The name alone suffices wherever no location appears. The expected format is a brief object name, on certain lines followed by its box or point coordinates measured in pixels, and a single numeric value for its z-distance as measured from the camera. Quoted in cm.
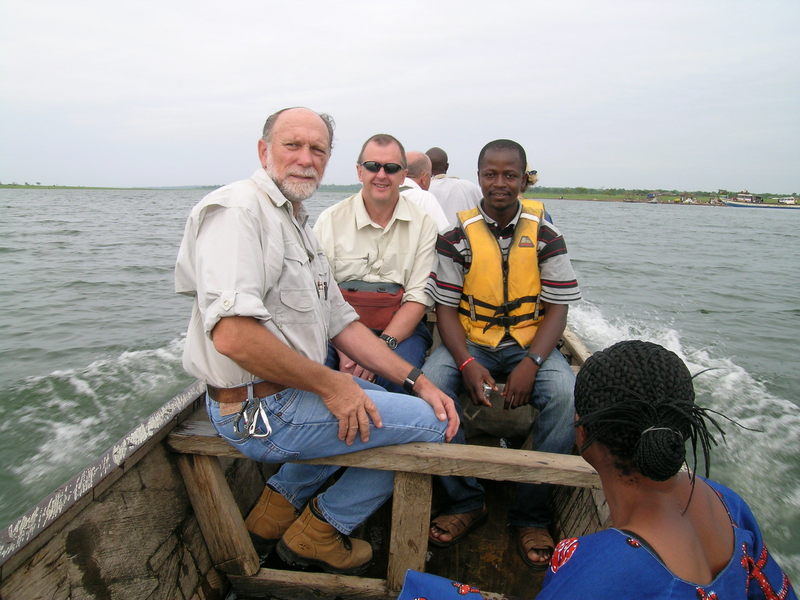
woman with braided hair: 108
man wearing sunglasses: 325
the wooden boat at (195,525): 157
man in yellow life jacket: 267
